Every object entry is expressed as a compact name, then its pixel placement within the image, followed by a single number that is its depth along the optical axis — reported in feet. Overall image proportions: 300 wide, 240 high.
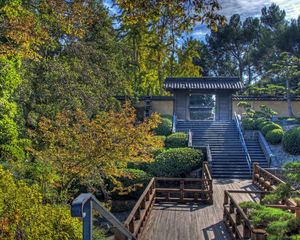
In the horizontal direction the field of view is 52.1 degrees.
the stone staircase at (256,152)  56.24
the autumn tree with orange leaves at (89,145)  26.96
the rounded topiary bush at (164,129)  67.31
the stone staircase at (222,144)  53.49
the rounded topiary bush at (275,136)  59.47
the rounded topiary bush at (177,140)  59.88
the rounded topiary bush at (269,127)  62.90
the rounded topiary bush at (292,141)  54.39
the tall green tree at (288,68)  73.57
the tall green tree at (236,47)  117.60
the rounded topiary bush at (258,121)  67.94
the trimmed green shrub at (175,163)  48.57
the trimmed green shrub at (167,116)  75.72
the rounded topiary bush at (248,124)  67.79
